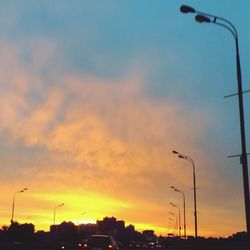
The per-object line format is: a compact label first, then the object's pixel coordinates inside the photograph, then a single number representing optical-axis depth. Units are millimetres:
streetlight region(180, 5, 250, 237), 14174
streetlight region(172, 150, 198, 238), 35346
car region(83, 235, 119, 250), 19333
